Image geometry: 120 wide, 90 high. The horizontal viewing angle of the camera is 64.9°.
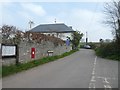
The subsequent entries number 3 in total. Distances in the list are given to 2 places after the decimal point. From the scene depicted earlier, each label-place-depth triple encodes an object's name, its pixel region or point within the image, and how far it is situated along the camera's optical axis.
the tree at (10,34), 6.18
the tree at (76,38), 25.43
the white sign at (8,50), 5.48
